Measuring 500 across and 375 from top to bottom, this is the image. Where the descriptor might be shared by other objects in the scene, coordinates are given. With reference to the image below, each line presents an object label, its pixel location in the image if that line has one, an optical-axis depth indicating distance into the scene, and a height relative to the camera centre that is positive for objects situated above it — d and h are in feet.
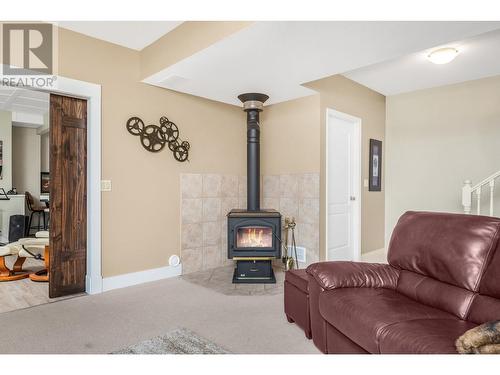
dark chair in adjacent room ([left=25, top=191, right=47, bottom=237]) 22.03 -1.61
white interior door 14.58 -0.03
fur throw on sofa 4.05 -1.94
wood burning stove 12.61 -2.25
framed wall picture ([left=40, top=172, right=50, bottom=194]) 24.85 +0.05
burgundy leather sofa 5.08 -2.05
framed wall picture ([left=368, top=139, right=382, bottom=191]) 16.83 +1.03
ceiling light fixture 11.35 +4.60
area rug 7.02 -3.57
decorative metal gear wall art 12.02 +1.85
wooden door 10.48 -0.37
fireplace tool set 13.75 -2.71
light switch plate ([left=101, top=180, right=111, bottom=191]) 11.23 -0.03
